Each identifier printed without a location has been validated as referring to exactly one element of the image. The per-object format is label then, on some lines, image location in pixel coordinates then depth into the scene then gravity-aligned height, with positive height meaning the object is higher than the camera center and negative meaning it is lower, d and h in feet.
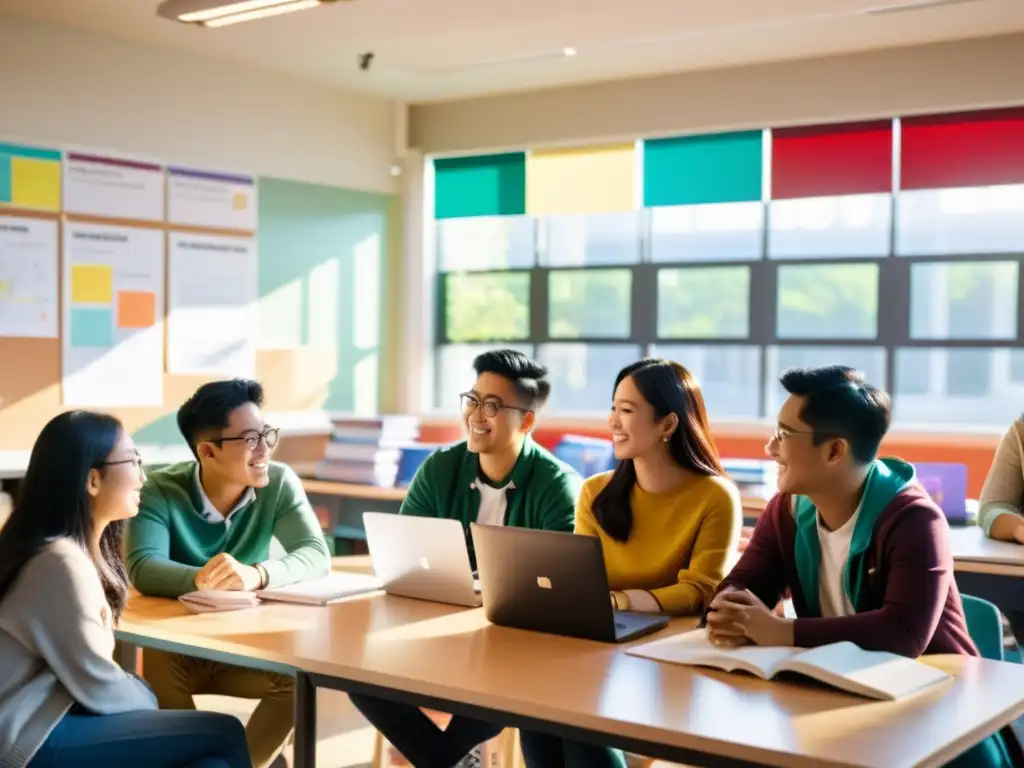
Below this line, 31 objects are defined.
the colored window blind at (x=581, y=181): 20.97 +2.76
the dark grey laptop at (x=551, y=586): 7.95 -1.57
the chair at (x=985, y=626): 8.66 -1.89
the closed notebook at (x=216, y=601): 9.26 -1.92
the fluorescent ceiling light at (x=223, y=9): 14.42 +3.82
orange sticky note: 18.54 +0.44
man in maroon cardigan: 7.57 -1.26
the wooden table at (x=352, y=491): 18.56 -2.23
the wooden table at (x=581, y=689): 6.04 -1.89
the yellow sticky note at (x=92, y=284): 17.97 +0.77
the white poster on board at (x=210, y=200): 19.24 +2.17
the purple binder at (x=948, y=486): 15.16 -1.63
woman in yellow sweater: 9.61 -1.15
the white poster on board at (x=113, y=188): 17.93 +2.18
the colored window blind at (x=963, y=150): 18.10 +2.90
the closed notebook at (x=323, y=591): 9.53 -1.92
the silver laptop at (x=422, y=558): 9.10 -1.59
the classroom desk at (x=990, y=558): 11.39 -1.87
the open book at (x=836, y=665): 6.79 -1.77
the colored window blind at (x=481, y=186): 21.93 +2.76
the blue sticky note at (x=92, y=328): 17.98 +0.14
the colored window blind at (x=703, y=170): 19.90 +2.82
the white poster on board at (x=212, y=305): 19.30 +0.54
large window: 18.69 +1.24
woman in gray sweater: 7.36 -1.78
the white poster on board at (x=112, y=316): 17.95 +0.32
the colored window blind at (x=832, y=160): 19.01 +2.86
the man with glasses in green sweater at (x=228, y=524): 10.27 -1.52
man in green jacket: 10.73 -1.08
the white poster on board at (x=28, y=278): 17.16 +0.81
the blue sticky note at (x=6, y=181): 17.10 +2.09
